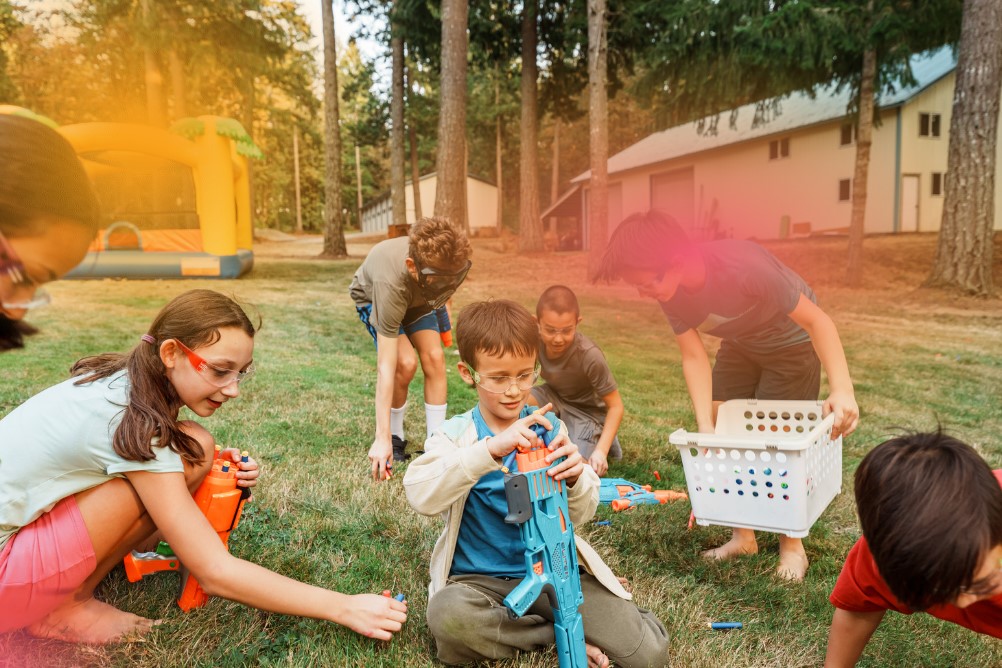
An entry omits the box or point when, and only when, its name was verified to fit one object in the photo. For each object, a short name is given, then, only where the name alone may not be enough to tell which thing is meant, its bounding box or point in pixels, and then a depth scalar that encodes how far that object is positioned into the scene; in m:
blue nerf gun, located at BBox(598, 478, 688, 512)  2.41
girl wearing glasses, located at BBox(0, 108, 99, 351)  0.73
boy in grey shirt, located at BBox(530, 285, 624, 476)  2.85
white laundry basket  1.90
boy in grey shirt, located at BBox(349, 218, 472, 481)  2.55
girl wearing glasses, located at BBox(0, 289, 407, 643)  1.42
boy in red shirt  1.01
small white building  29.22
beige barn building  14.73
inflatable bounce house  8.84
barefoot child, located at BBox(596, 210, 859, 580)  2.07
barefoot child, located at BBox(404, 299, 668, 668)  1.57
